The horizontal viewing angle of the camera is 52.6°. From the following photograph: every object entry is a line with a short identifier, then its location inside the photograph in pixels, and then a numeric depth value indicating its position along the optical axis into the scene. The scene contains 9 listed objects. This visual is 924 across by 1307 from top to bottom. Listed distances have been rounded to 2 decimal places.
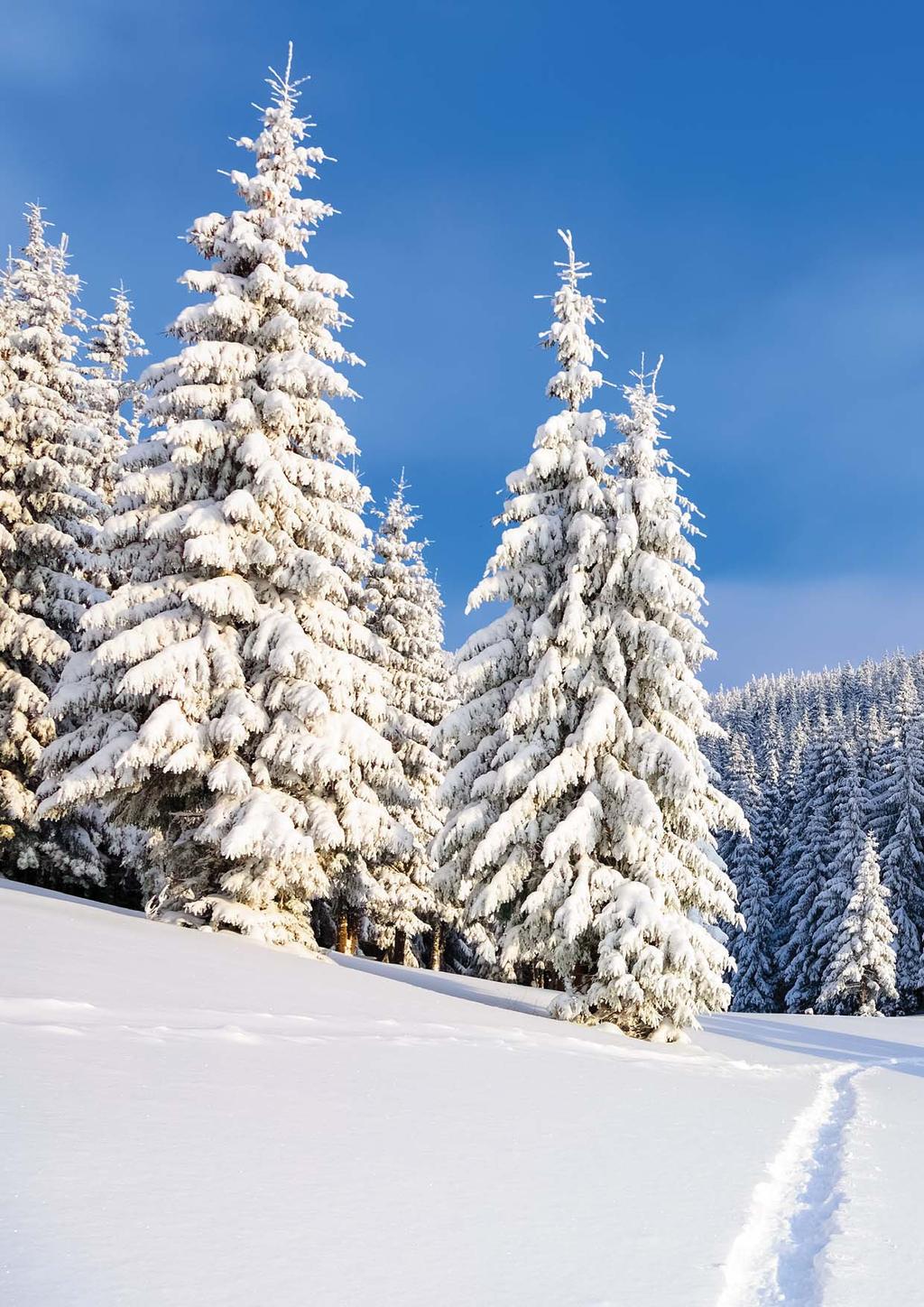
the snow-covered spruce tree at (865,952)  41.72
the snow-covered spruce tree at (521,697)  15.02
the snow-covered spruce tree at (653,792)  13.91
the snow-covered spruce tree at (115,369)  28.91
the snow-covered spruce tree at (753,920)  51.19
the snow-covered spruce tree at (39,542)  19.44
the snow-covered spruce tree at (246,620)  14.98
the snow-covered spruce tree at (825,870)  46.22
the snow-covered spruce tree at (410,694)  24.80
